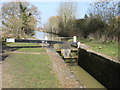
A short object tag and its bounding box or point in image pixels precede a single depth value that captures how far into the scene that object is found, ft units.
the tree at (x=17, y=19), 80.23
